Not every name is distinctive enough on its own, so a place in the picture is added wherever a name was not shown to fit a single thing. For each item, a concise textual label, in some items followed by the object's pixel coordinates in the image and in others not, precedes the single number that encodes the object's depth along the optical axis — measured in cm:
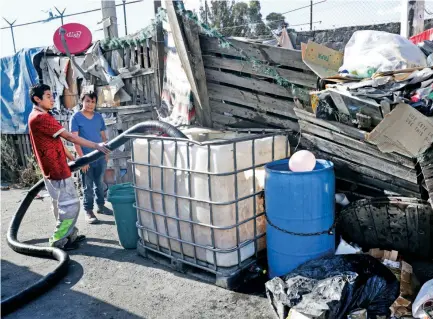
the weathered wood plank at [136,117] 668
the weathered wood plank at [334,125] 339
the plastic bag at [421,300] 260
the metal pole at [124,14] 896
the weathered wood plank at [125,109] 659
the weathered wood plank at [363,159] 323
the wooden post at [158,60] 604
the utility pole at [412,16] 459
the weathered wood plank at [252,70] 389
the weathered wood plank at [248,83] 409
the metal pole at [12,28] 1046
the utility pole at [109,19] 786
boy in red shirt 433
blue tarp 865
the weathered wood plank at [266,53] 390
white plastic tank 331
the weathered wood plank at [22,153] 927
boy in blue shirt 539
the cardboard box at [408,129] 289
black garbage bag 255
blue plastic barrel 311
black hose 342
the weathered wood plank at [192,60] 440
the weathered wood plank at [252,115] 419
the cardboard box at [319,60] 375
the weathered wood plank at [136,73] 639
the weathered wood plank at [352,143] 319
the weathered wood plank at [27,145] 915
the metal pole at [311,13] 894
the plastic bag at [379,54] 350
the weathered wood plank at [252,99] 414
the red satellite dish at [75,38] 742
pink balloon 317
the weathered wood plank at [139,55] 652
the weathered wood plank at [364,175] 332
